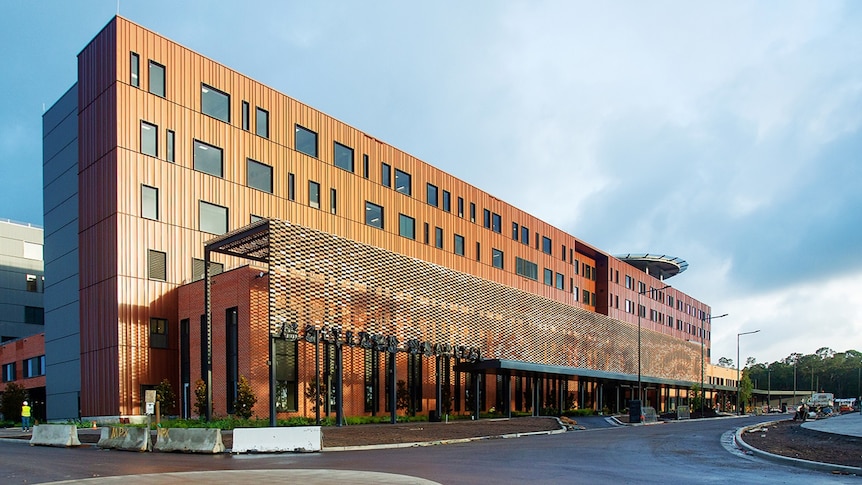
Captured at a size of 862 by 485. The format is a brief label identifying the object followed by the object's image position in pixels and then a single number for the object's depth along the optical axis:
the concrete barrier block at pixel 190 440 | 24.08
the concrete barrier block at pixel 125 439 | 25.56
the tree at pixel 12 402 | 54.34
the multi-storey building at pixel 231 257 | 39.59
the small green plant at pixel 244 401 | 36.72
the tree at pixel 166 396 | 40.56
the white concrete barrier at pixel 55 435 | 28.45
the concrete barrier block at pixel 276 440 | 24.25
